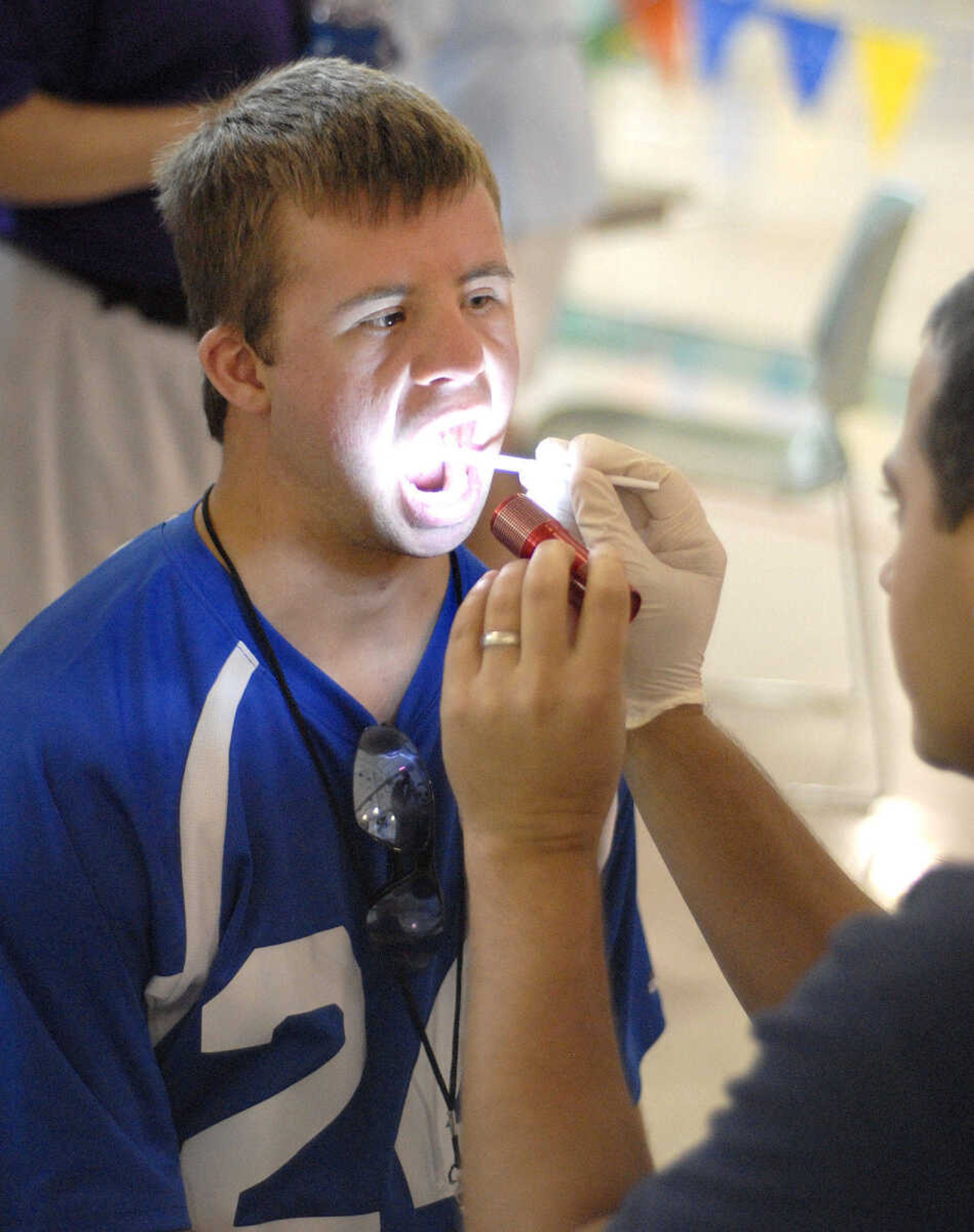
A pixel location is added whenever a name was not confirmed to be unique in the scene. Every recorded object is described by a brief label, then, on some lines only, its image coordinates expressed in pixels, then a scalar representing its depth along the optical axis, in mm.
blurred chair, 5781
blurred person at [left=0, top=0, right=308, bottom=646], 3227
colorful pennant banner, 8734
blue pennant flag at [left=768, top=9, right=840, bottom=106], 8656
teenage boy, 2080
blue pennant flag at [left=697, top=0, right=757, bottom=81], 8805
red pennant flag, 9289
